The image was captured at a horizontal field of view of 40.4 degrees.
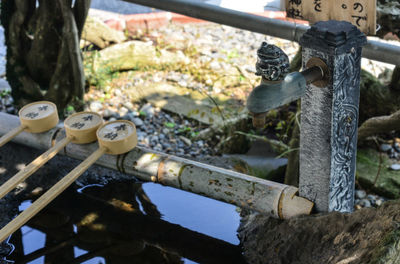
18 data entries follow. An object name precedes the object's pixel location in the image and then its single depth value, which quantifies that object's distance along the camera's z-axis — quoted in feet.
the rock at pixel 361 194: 12.31
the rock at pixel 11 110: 14.85
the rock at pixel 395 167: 12.74
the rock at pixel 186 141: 14.05
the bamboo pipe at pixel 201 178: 8.32
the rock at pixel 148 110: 15.42
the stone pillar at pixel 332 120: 7.00
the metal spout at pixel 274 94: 6.22
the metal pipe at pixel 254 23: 8.89
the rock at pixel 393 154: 13.15
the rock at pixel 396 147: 13.43
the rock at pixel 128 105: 15.76
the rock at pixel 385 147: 13.35
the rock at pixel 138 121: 14.84
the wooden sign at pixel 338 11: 7.56
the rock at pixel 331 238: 6.81
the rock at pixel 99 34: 18.48
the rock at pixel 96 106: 15.31
